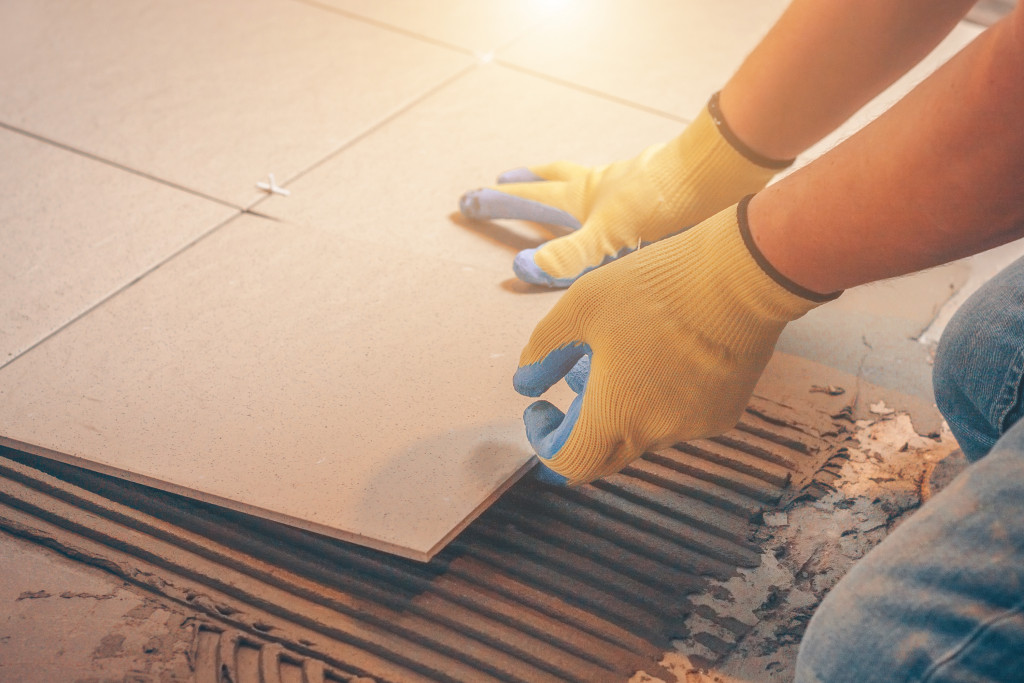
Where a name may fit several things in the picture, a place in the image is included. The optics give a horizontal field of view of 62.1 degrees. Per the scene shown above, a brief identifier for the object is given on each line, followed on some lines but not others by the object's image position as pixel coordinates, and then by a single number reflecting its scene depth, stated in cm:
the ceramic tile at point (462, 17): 250
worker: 76
